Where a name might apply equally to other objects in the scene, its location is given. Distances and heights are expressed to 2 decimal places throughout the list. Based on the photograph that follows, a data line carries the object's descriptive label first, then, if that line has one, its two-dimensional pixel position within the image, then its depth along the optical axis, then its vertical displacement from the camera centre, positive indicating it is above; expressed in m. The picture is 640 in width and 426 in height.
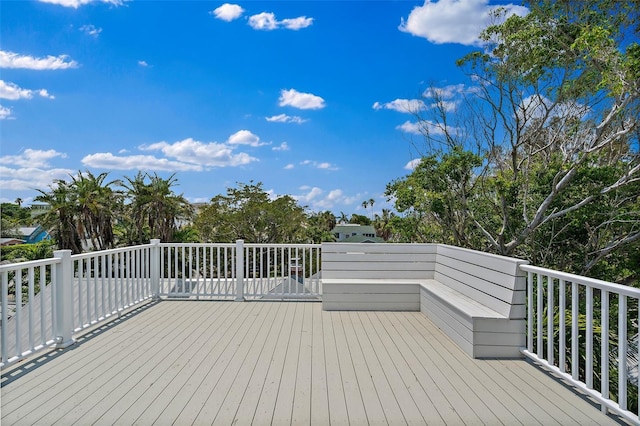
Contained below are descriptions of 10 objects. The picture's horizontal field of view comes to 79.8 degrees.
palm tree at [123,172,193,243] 23.72 +0.52
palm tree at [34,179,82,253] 21.73 -0.31
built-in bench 3.20 -0.83
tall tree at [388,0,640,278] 7.48 +1.87
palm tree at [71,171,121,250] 22.34 +0.19
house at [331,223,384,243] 45.34 -2.20
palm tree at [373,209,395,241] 47.59 -1.18
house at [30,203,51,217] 22.42 +0.15
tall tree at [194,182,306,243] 24.64 -0.34
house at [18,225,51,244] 33.62 -2.19
